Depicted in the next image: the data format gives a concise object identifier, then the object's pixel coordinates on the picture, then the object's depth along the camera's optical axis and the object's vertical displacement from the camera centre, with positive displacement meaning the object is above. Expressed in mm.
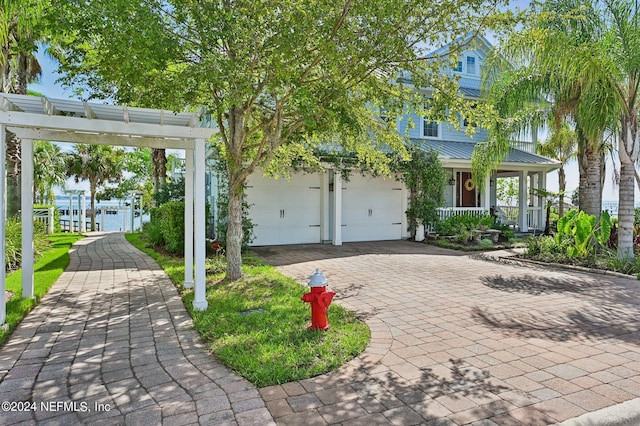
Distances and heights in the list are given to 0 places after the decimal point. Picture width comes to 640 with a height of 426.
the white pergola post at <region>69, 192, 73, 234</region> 20747 -481
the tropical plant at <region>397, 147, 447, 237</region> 13609 +812
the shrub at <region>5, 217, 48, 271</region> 8336 -926
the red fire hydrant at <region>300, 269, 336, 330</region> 4578 -1116
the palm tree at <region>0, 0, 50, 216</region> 5648 +2857
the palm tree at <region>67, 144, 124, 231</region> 24344 +2488
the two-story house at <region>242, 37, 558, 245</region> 12891 +308
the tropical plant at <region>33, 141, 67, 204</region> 19375 +1771
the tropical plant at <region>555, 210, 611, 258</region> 9031 -628
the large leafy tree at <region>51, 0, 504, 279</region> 4949 +2153
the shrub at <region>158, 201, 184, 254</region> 10188 -560
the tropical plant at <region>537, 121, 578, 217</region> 19966 +3089
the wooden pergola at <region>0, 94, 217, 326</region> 4805 +992
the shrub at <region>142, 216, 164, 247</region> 12406 -1009
